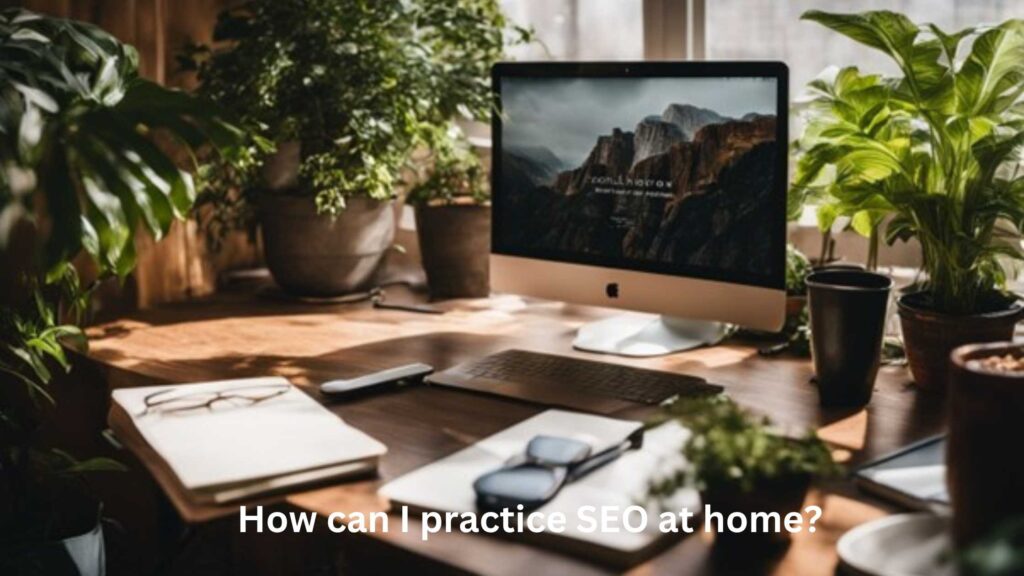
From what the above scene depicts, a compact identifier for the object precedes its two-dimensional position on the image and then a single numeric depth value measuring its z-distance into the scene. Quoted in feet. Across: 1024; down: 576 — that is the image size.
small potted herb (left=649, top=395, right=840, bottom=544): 3.92
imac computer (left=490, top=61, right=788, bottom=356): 6.02
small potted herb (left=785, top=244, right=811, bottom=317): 6.70
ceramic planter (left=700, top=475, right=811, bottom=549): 3.98
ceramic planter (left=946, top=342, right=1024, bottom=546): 3.61
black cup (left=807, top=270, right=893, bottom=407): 5.48
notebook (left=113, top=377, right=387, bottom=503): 4.52
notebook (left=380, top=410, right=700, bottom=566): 4.01
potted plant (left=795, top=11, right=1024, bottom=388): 5.57
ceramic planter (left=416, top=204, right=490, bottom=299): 8.04
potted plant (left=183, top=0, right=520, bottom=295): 7.65
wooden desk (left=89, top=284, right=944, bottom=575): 4.13
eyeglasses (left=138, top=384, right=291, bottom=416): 5.34
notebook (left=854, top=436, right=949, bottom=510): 4.33
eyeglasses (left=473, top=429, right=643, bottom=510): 4.25
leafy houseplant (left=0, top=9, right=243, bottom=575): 4.90
